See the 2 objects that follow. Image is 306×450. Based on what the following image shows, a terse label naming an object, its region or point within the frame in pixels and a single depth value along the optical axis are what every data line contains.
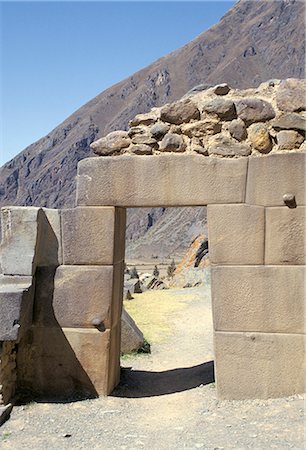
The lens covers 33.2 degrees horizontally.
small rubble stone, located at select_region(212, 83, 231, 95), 5.93
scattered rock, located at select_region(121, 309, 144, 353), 8.40
